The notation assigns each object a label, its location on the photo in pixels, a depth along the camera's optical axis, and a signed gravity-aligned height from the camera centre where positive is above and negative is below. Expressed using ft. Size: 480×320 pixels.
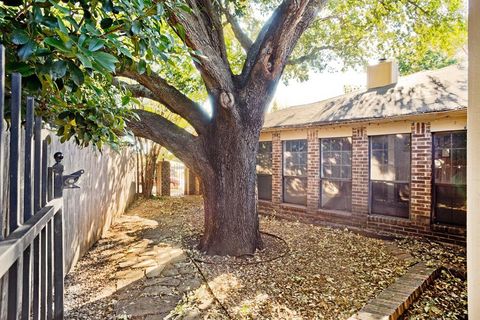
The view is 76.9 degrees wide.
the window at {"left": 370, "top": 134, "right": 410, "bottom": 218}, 23.25 -1.24
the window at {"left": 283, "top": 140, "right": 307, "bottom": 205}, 29.45 -1.26
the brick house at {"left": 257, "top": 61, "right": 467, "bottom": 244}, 20.26 +0.09
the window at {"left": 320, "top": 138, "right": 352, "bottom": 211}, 26.37 -1.31
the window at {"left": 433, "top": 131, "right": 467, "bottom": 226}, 19.99 -1.25
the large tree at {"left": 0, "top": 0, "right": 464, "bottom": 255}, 4.14 +2.94
